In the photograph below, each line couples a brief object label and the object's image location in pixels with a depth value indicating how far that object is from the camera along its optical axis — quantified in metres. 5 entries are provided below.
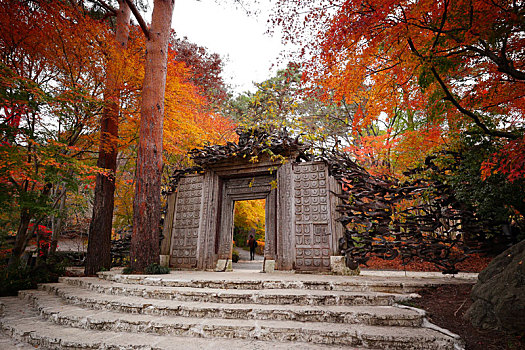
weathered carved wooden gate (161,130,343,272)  6.41
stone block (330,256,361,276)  5.91
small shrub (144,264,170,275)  5.66
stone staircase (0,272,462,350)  2.49
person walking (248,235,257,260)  13.96
